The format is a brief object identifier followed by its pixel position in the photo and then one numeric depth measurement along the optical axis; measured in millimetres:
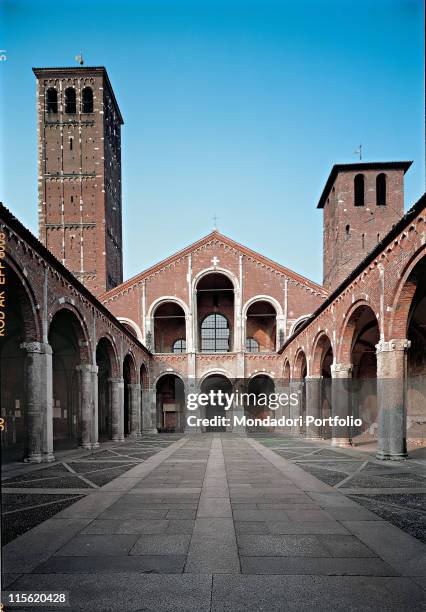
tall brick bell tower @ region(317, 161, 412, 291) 34156
